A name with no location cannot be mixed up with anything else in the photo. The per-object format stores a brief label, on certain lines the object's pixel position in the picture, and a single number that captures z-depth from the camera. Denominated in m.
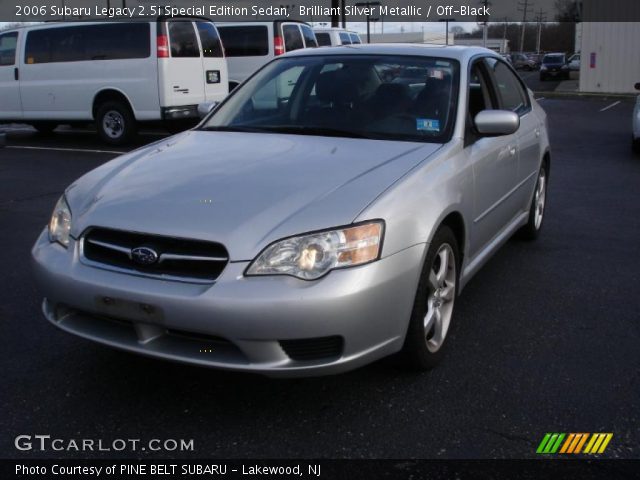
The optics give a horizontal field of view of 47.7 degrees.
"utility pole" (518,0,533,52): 104.81
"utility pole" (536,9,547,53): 97.32
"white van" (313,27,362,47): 19.61
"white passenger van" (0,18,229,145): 11.59
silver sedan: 2.77
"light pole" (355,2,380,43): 42.73
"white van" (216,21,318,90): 15.09
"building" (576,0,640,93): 29.56
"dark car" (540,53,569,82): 47.78
